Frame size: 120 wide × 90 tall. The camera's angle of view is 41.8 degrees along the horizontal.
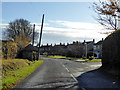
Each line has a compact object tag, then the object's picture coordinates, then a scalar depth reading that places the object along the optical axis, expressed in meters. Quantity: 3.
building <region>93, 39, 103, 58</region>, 71.40
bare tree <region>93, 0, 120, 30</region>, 13.91
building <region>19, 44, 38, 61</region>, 35.09
